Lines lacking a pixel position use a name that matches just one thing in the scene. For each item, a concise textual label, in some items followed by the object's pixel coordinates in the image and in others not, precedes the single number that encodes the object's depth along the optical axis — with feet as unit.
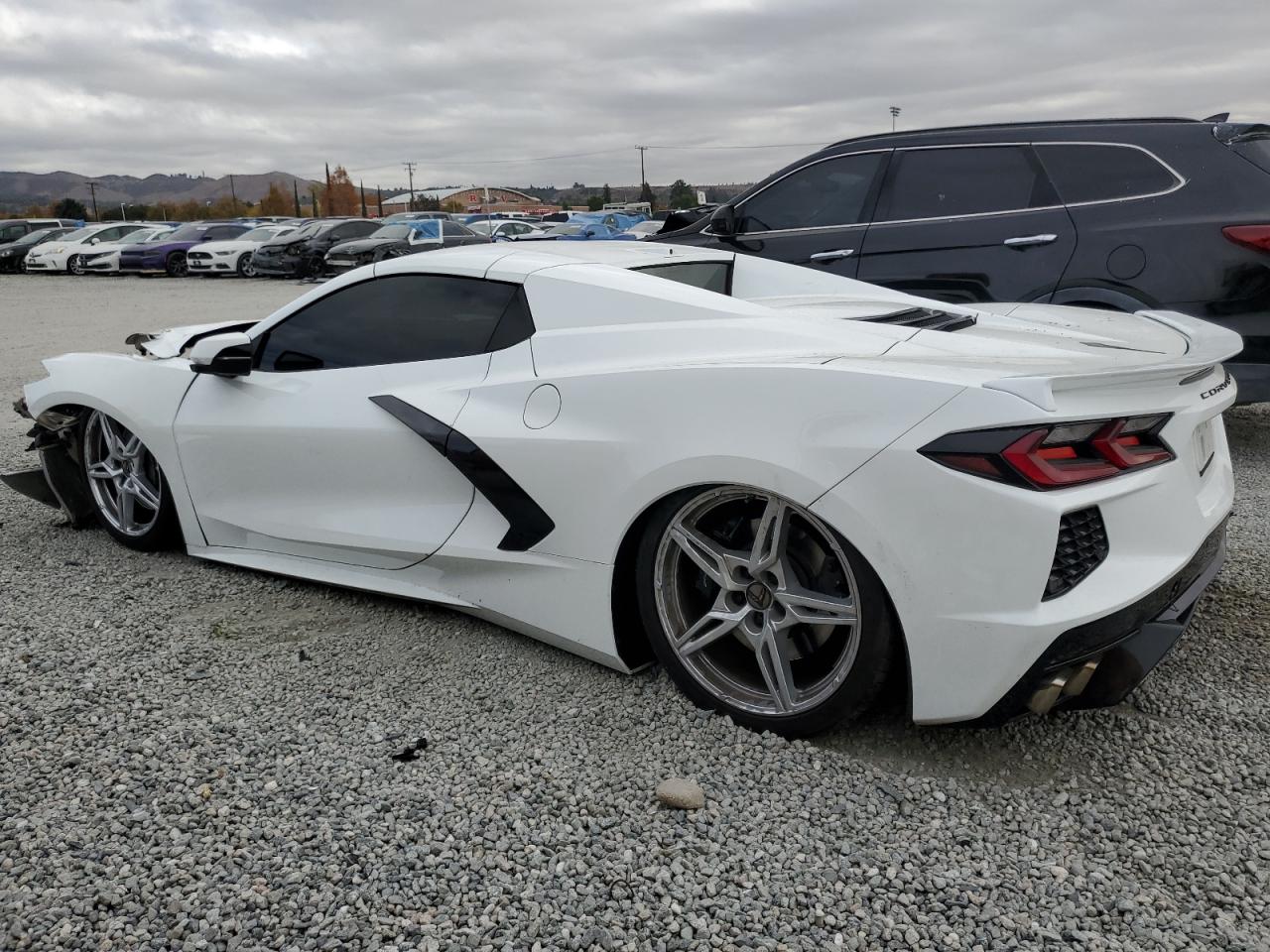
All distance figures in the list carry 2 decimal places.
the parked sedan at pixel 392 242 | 71.51
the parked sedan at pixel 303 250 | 77.30
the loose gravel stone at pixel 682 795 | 8.55
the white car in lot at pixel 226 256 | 85.61
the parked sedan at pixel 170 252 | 91.86
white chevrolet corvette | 7.95
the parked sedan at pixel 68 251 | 97.14
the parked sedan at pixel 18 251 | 104.63
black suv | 17.58
